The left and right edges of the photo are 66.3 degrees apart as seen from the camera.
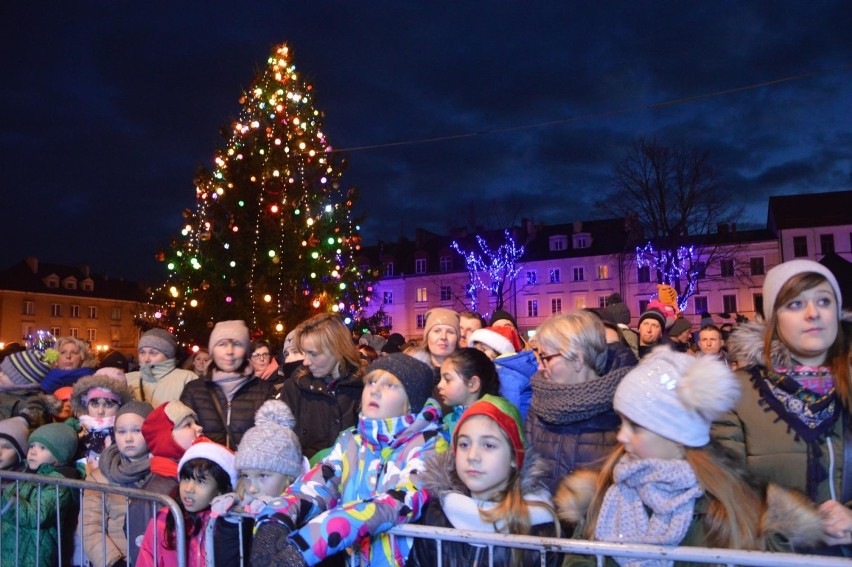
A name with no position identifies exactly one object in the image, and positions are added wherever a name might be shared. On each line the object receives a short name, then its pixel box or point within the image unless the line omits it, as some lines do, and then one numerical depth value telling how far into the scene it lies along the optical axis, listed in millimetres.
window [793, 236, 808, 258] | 44656
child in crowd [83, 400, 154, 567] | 4492
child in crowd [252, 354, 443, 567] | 2570
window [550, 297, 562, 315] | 50275
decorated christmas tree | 13109
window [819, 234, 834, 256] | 43928
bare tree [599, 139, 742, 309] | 31188
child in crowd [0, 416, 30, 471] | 5066
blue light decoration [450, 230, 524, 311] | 43750
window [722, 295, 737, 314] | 45281
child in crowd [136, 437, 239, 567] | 3775
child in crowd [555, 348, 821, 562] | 2322
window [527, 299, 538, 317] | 50812
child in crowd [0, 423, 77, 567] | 4496
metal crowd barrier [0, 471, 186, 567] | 3045
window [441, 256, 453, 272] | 53700
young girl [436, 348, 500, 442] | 4340
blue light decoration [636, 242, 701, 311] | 30188
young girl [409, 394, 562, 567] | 2838
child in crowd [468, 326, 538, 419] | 4945
